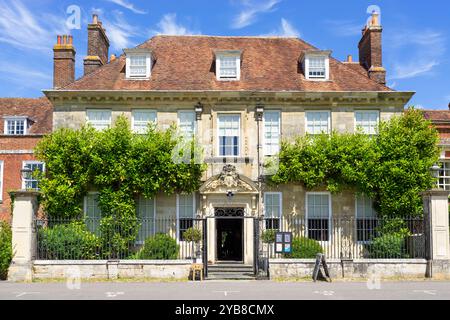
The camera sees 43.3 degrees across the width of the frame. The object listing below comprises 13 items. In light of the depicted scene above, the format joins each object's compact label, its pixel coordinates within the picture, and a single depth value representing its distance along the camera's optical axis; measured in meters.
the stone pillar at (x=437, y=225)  19.00
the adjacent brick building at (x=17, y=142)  29.83
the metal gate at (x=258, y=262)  19.12
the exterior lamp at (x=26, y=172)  19.06
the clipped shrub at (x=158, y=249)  20.61
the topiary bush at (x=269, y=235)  22.16
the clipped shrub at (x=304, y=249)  21.02
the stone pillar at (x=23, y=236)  18.41
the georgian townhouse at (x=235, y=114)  23.92
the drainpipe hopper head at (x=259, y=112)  24.28
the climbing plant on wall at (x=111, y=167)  22.86
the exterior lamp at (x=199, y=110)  24.30
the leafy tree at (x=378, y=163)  23.03
